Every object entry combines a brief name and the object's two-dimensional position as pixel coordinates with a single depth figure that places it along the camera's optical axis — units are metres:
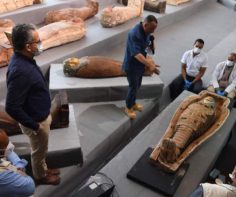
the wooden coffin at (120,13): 6.45
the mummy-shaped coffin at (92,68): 4.69
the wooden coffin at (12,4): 5.82
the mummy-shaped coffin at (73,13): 5.99
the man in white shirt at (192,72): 5.11
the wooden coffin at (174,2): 8.77
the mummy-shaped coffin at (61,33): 5.27
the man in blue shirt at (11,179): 2.02
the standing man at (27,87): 2.34
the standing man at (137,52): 3.67
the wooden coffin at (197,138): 3.31
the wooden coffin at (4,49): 4.54
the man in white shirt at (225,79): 4.96
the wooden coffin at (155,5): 7.84
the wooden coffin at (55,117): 3.40
